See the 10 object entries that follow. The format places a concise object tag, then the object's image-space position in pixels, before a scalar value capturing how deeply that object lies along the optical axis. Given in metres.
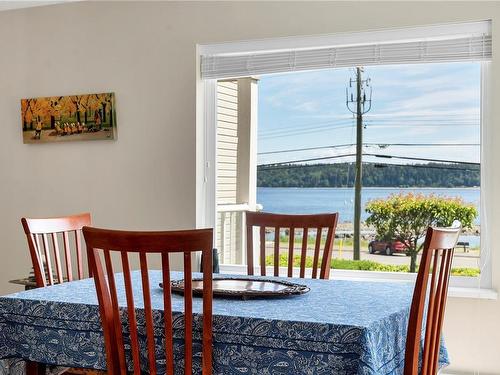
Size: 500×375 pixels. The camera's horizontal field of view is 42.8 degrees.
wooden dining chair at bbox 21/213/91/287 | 2.67
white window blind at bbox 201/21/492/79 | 3.41
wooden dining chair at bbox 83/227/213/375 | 1.77
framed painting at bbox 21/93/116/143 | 4.18
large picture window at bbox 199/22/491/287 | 3.51
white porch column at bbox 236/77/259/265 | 4.01
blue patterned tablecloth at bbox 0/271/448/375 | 1.80
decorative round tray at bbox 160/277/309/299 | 2.19
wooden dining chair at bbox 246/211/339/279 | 2.95
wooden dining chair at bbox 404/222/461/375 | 1.85
